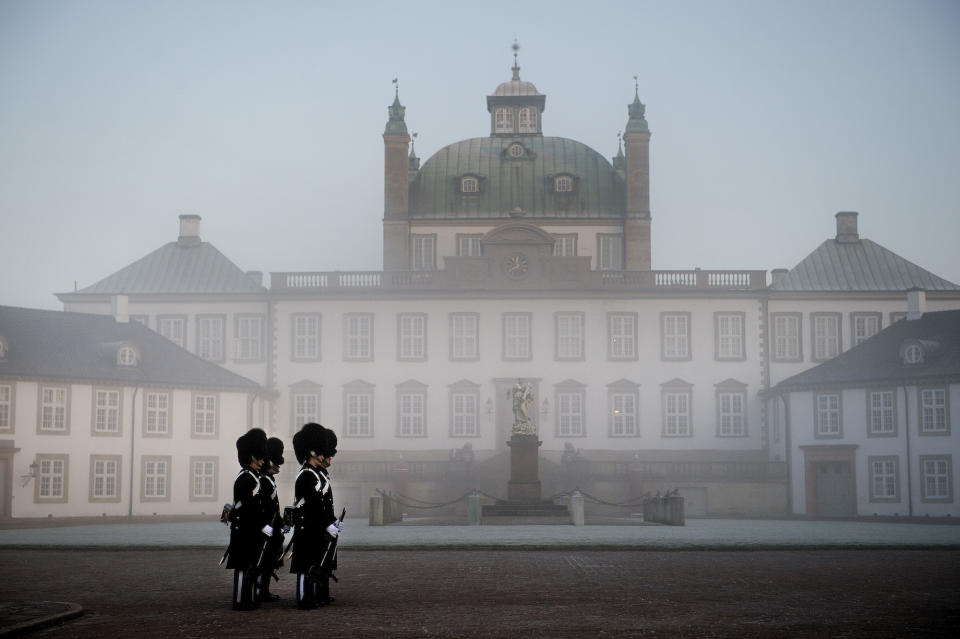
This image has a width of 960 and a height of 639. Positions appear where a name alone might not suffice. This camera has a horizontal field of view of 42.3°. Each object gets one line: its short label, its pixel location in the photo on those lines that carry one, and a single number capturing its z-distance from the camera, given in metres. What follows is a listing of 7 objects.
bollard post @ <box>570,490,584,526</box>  35.09
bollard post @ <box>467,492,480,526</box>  35.53
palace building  54.16
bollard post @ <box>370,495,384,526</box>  35.91
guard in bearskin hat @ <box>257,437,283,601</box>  14.96
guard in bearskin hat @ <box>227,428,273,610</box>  14.39
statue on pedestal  38.50
